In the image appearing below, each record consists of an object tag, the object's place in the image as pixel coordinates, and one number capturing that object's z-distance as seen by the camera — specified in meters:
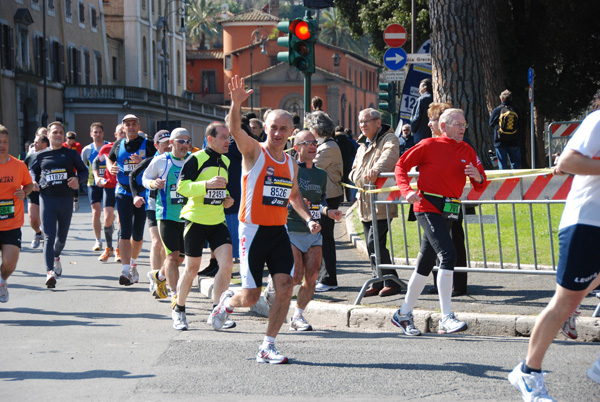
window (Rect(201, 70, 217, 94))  102.31
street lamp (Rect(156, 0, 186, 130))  57.15
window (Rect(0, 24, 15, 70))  44.31
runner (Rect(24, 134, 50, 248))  15.77
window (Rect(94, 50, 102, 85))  60.44
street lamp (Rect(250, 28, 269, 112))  88.03
